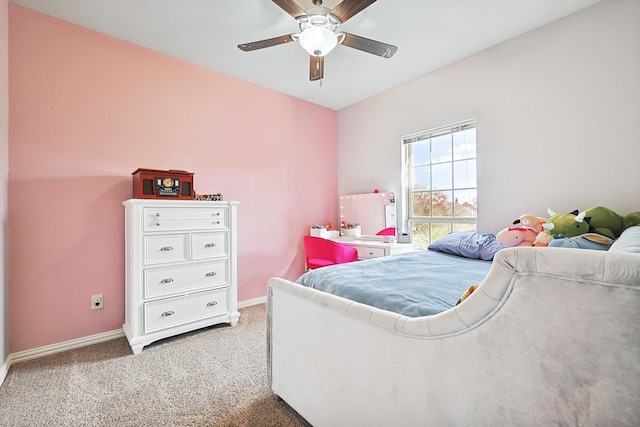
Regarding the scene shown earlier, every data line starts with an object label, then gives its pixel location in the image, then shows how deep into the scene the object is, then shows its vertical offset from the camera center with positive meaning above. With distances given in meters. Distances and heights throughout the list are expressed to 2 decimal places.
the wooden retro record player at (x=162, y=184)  2.38 +0.26
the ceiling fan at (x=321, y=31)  1.79 +1.21
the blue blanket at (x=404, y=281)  1.19 -0.35
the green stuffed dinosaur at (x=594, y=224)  1.84 -0.07
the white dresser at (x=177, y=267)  2.25 -0.44
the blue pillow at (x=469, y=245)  2.18 -0.25
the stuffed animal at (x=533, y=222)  2.19 -0.07
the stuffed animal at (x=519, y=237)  2.16 -0.18
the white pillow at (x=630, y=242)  0.89 -0.11
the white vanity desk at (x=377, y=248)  3.04 -0.36
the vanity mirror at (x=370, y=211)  3.57 +0.04
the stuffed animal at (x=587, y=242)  1.67 -0.17
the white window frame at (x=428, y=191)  2.99 +0.26
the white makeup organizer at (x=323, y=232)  3.79 -0.23
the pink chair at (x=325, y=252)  3.01 -0.41
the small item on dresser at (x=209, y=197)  2.69 +0.16
